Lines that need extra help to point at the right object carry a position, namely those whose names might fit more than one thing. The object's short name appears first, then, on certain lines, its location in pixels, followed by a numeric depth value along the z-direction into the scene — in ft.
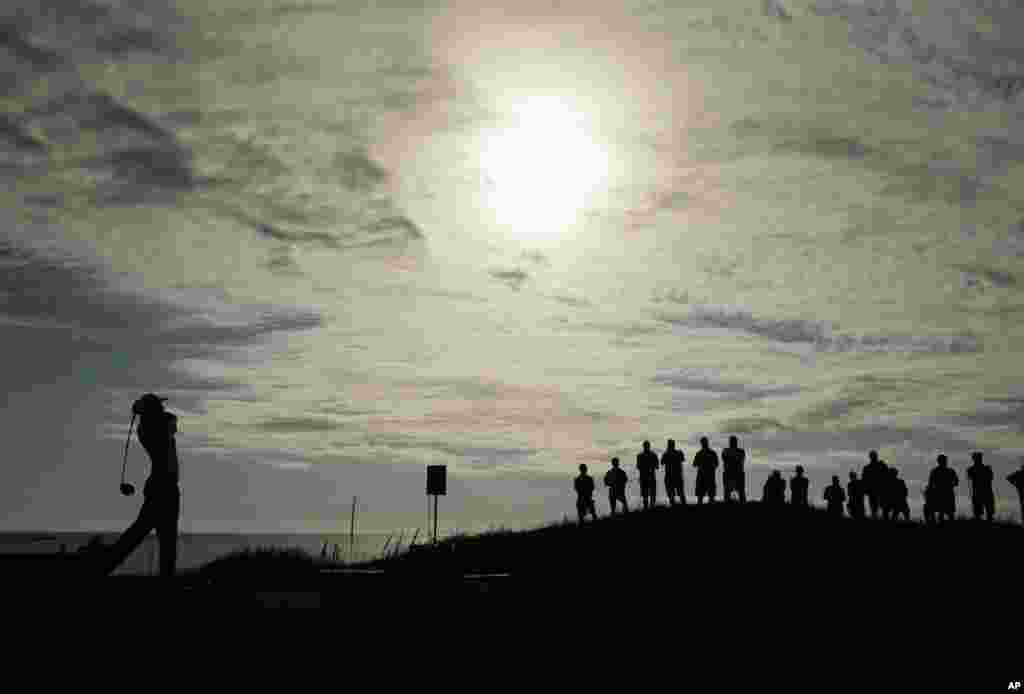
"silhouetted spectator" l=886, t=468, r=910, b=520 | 108.27
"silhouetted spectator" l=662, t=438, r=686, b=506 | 106.32
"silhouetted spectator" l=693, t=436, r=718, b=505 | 104.99
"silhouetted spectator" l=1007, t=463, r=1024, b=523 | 94.58
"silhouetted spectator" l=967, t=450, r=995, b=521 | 97.45
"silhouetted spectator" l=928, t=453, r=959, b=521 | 102.47
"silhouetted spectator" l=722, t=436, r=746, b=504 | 103.60
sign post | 88.69
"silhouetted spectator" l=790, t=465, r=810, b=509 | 117.50
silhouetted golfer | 40.16
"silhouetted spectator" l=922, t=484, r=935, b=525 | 105.81
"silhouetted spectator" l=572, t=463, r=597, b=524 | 119.85
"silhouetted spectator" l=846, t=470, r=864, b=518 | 113.19
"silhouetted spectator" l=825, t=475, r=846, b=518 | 119.34
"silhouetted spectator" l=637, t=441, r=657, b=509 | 109.60
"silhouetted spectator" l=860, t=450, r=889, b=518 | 107.14
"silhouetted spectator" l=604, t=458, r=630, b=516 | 115.96
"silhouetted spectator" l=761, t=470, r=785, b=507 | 117.50
